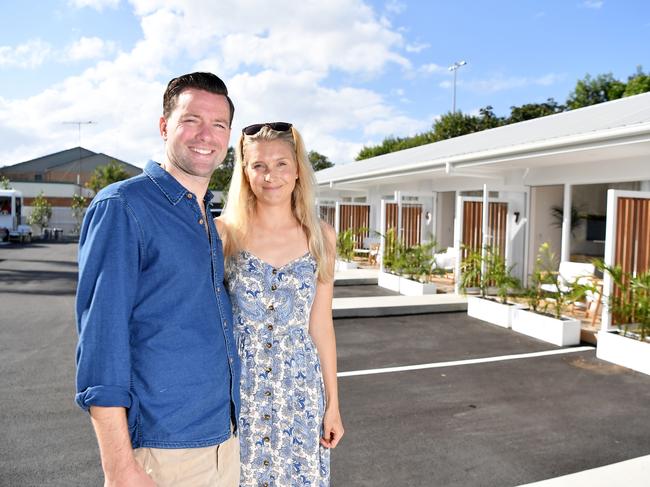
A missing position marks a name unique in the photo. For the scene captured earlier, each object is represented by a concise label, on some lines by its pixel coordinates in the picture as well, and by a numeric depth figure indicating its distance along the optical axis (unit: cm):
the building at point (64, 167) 5219
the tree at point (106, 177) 3881
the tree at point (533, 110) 3734
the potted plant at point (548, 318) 663
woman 201
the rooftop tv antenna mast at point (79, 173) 5126
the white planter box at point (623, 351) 552
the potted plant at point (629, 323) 561
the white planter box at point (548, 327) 662
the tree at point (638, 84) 2844
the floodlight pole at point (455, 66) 4752
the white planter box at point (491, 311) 763
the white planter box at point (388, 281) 1127
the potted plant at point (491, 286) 779
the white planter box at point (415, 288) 1036
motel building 678
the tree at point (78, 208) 3420
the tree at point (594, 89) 3398
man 131
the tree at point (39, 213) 3150
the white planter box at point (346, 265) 1487
